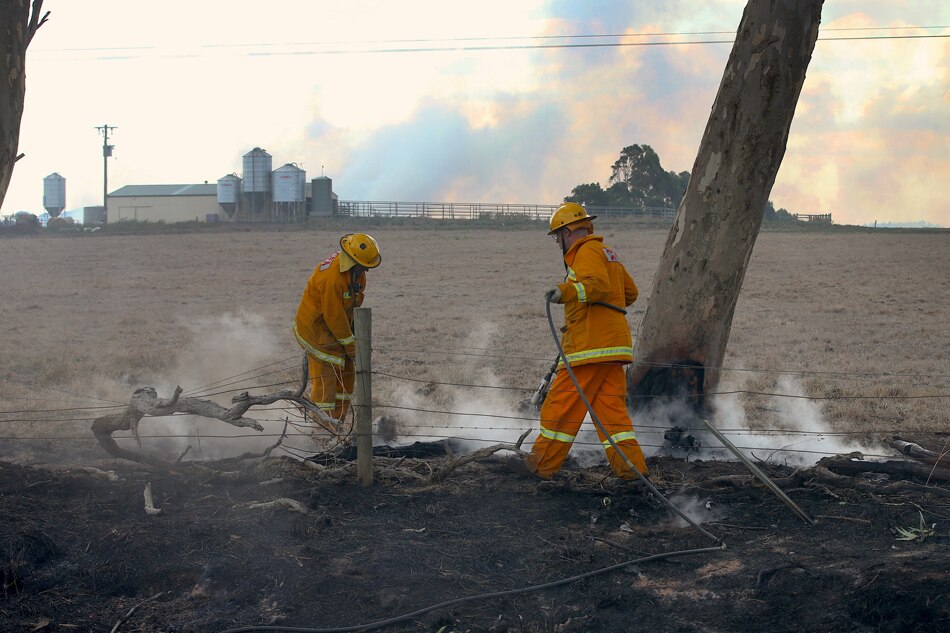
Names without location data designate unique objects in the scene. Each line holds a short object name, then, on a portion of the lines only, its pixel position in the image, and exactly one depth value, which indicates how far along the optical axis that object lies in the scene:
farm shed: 50.91
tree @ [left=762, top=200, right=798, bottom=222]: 48.22
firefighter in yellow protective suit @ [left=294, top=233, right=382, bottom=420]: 7.39
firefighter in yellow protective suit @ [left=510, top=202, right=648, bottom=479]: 6.00
